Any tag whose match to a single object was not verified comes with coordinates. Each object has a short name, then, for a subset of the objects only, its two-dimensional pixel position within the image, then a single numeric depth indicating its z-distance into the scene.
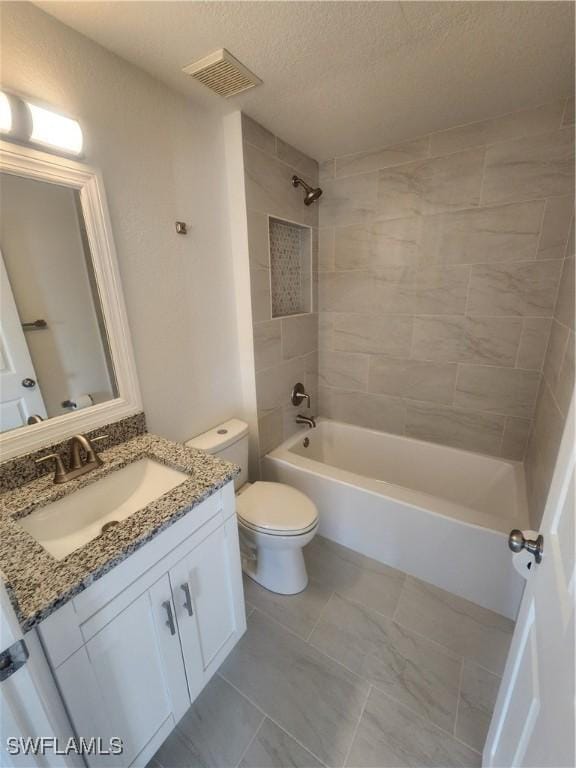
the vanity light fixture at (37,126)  0.91
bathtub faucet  2.39
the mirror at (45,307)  1.02
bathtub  1.52
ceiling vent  1.19
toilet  1.52
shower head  1.96
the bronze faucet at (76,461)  1.11
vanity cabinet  0.78
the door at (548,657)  0.51
